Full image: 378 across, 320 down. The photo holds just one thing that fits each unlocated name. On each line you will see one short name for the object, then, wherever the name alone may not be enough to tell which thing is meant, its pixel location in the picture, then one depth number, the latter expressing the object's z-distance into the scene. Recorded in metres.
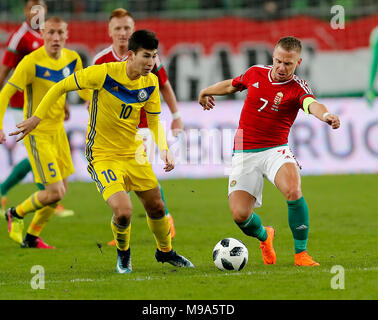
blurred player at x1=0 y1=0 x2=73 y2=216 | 18.30
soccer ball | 13.23
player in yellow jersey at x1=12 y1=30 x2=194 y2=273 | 13.11
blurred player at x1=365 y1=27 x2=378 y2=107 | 30.31
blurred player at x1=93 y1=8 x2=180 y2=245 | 16.59
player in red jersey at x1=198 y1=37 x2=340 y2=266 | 13.58
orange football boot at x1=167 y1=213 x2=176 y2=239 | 17.44
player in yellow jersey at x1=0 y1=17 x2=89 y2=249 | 16.69
